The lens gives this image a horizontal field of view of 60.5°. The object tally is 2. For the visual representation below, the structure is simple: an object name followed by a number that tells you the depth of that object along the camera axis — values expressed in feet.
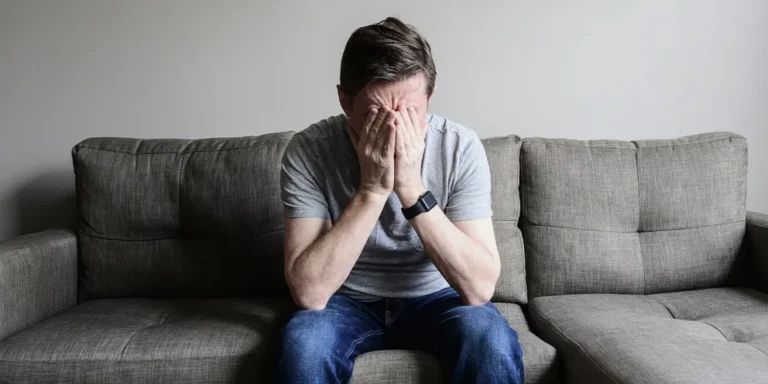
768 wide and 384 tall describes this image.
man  4.59
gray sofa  6.43
